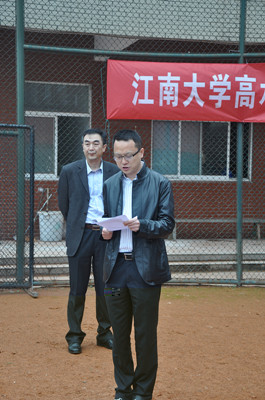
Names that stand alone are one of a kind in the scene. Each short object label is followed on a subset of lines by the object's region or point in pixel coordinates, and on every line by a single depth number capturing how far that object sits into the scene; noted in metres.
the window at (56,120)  10.59
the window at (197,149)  11.28
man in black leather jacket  3.46
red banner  7.26
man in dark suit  4.98
